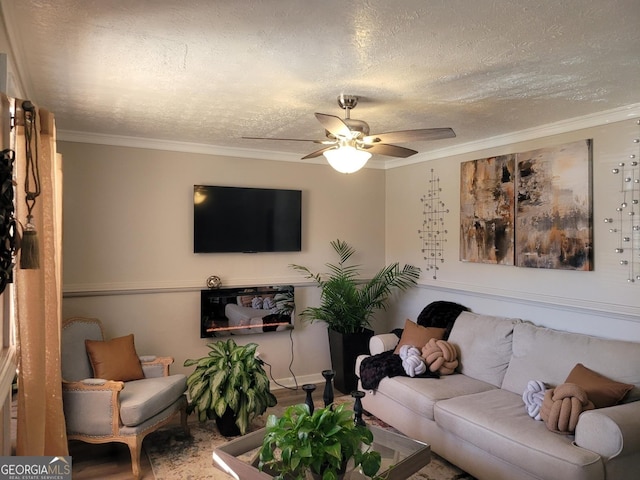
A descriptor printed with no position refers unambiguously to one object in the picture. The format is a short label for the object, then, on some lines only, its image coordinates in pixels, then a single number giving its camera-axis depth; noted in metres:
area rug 3.07
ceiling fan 2.63
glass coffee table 2.32
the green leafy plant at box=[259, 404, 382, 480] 1.94
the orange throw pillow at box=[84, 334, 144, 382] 3.53
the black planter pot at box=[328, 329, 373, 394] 4.57
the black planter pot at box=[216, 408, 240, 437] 3.60
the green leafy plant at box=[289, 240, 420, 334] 4.65
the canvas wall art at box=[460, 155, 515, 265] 3.94
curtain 1.96
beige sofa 2.42
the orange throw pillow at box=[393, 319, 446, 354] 4.03
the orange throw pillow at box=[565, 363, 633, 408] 2.69
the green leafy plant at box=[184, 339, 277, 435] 3.50
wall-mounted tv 4.42
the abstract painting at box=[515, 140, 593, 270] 3.38
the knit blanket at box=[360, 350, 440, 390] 3.76
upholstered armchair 3.07
